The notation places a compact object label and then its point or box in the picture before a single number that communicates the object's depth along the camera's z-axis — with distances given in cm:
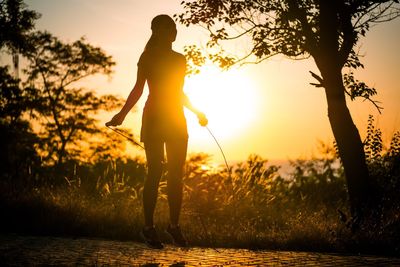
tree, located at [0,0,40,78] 2527
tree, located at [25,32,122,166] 3222
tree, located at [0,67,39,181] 2733
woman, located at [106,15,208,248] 520
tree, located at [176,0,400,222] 821
